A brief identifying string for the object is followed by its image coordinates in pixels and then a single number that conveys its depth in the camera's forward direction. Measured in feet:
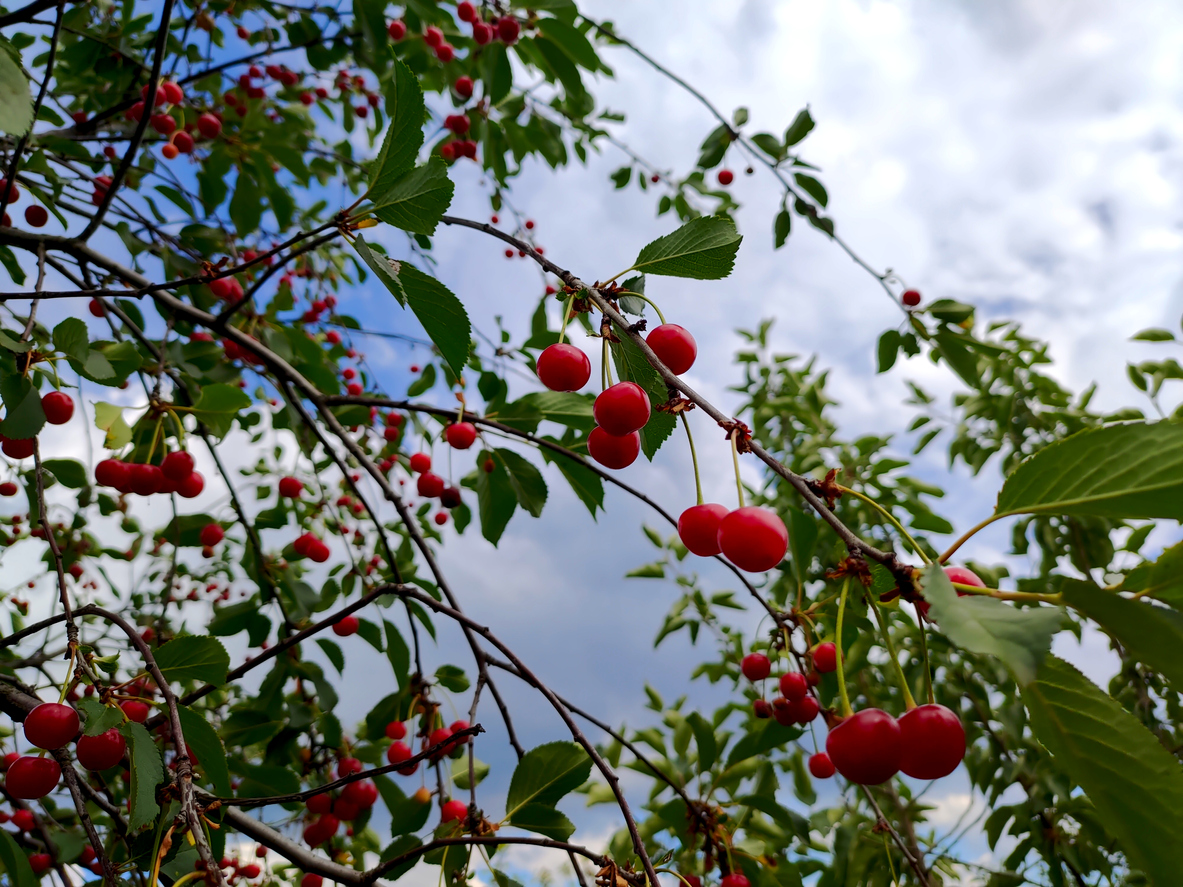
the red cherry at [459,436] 1.83
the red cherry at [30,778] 1.13
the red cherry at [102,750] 1.09
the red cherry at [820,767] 1.82
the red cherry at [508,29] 2.16
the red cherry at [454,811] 1.41
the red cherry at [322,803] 1.79
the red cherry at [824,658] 1.37
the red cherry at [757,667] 1.62
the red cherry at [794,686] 1.49
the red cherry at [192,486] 1.62
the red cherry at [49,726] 1.06
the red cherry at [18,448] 1.43
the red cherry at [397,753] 1.69
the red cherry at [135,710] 1.45
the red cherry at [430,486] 2.18
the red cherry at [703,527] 0.91
